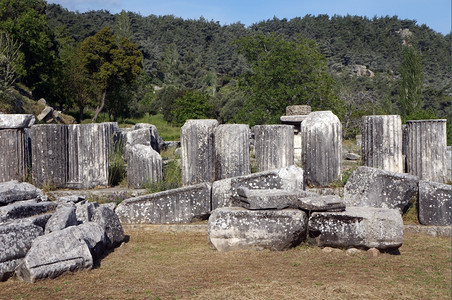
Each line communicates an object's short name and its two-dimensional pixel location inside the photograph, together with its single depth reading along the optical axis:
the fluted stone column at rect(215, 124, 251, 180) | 9.86
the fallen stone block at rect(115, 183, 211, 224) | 8.61
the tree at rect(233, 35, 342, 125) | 22.36
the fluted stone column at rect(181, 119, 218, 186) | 9.98
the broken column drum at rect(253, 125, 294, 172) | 10.05
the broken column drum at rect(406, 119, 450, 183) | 9.45
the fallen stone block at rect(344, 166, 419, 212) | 8.23
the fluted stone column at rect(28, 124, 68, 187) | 9.97
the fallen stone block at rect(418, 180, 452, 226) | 7.94
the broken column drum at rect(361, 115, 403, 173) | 9.61
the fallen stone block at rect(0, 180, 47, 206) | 8.30
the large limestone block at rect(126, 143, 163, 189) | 9.92
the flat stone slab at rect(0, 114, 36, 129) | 9.91
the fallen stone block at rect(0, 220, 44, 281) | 5.84
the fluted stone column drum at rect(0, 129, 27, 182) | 9.90
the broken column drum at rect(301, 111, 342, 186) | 9.61
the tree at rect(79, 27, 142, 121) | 34.47
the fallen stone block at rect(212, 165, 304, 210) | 8.55
